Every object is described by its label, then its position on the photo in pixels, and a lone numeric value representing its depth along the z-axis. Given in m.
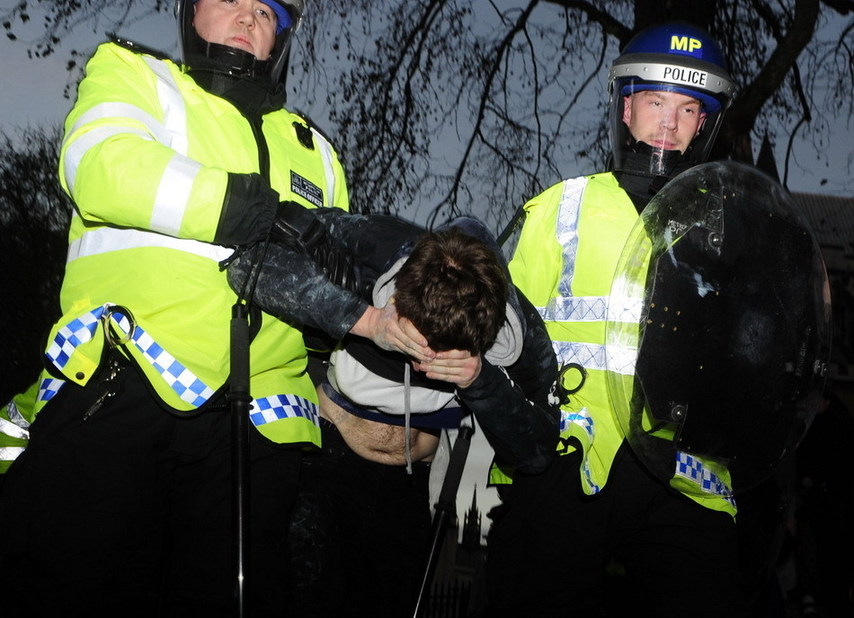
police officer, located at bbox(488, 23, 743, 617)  2.73
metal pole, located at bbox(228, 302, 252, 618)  2.11
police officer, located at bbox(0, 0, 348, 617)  2.11
